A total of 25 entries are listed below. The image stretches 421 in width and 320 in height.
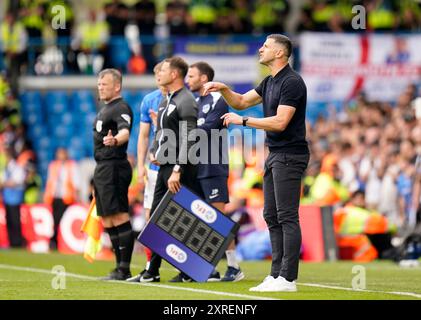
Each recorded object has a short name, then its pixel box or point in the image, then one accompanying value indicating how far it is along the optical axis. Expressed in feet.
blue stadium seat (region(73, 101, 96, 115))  89.30
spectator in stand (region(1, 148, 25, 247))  75.66
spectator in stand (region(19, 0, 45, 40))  90.79
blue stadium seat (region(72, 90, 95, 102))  89.40
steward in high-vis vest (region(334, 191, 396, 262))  57.72
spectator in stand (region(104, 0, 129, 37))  91.30
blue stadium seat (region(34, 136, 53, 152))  88.12
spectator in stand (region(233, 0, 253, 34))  88.89
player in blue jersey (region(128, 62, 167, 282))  42.57
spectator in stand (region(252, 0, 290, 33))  89.35
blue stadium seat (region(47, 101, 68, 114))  89.76
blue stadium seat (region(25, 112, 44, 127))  89.35
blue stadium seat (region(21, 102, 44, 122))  89.61
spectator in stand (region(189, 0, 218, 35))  88.94
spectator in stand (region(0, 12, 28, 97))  89.20
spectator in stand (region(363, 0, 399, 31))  85.30
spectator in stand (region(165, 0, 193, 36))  89.51
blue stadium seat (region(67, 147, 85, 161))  86.79
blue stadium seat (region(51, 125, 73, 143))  88.79
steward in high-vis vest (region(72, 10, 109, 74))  89.20
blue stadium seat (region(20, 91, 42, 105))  89.76
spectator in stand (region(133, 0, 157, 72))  89.92
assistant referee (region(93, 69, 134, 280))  41.37
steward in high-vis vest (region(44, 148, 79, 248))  75.97
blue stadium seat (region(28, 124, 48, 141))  88.84
